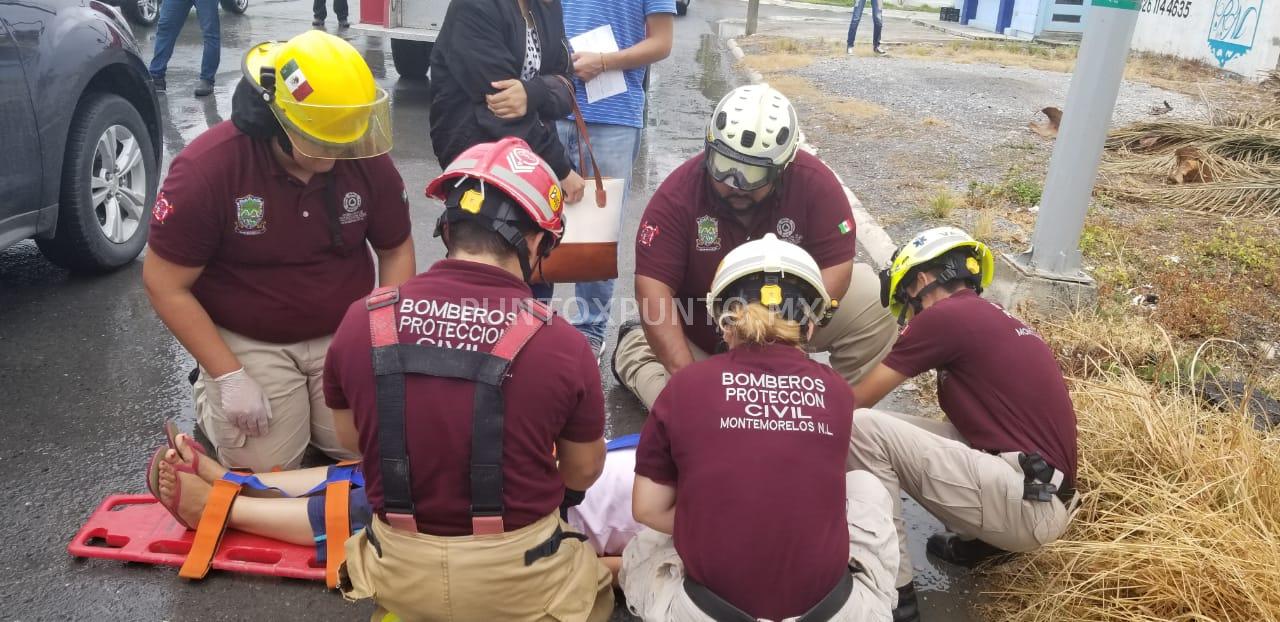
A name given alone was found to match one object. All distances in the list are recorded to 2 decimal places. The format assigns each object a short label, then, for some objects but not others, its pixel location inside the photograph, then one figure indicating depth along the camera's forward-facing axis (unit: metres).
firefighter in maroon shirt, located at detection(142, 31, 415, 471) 2.90
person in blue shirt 4.07
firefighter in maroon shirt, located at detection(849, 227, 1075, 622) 2.85
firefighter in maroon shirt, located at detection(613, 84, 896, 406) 3.34
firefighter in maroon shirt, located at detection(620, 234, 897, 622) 2.18
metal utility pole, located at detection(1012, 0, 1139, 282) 4.53
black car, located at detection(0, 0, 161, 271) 3.95
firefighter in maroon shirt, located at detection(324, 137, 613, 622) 2.12
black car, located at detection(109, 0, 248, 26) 12.84
